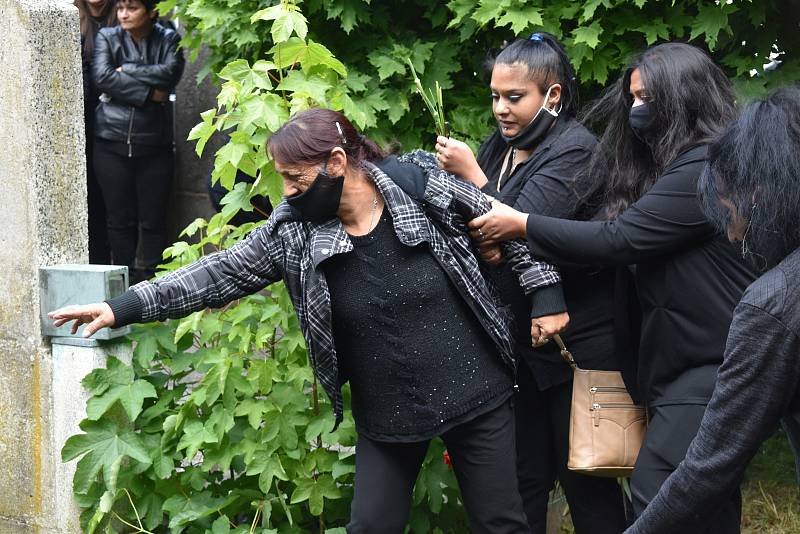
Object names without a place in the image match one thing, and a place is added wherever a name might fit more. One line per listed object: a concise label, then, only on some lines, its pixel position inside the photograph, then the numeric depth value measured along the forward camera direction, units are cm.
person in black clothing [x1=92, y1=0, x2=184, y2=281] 1255
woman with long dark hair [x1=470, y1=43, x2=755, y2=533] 599
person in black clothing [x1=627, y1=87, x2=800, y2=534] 433
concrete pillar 783
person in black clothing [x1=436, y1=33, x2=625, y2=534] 682
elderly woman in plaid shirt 636
